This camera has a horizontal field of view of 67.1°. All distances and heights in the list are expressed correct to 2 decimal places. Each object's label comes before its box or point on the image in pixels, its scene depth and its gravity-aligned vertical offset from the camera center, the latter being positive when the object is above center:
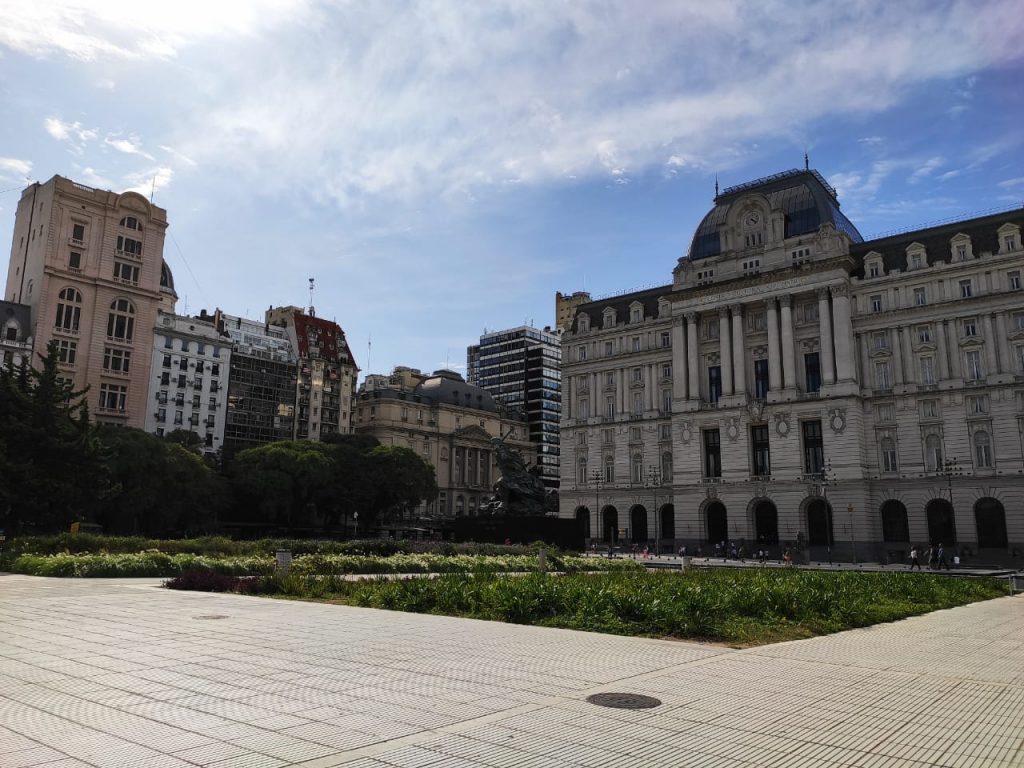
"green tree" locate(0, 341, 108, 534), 41.75 +3.35
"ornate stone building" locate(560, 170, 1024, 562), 71.62 +13.83
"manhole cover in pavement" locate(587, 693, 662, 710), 9.90 -2.27
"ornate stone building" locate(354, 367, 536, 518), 130.62 +16.82
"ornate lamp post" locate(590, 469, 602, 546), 94.28 +1.93
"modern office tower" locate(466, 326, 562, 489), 161.25 +30.61
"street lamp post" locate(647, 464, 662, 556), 91.06 +5.53
